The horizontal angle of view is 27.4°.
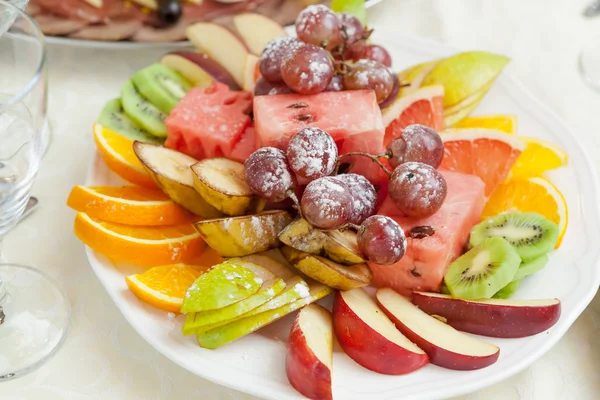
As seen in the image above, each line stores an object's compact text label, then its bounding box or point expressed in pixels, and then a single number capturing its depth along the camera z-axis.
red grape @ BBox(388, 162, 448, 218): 0.61
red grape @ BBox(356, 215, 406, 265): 0.59
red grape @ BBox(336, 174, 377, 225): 0.62
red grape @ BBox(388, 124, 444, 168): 0.63
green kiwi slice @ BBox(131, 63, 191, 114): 0.72
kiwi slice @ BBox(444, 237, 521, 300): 0.60
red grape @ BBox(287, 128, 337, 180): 0.62
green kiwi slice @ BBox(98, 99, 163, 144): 0.71
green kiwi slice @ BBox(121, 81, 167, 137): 0.71
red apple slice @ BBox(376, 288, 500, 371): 0.58
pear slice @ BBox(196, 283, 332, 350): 0.59
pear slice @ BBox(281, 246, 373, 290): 0.60
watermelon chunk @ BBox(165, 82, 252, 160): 0.67
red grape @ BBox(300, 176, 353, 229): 0.60
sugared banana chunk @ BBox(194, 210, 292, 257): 0.61
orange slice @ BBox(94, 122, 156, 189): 0.67
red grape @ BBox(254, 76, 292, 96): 0.67
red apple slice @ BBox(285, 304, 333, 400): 0.57
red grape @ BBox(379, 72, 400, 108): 0.69
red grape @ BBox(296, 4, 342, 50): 0.69
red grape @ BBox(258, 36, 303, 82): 0.67
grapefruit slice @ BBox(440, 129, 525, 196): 0.67
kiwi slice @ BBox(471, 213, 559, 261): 0.63
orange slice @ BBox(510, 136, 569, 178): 0.68
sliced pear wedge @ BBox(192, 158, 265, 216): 0.63
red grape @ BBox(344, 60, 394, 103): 0.67
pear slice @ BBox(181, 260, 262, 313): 0.58
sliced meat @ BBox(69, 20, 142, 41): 0.77
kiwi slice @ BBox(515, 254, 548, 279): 0.62
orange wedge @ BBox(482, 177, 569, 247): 0.66
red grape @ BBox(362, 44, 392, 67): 0.71
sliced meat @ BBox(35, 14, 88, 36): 0.78
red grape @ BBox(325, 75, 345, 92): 0.67
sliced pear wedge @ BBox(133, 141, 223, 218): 0.64
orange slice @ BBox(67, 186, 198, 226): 0.64
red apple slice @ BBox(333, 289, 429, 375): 0.58
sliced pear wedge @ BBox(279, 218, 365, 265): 0.61
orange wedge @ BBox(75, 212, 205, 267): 0.62
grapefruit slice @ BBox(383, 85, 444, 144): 0.69
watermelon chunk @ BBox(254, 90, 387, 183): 0.64
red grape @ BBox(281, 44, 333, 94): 0.65
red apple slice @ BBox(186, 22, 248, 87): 0.75
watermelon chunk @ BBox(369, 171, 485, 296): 0.61
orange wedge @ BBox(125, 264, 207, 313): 0.60
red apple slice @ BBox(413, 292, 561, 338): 0.60
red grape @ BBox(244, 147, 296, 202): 0.62
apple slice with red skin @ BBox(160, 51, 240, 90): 0.74
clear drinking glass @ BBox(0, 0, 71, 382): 0.56
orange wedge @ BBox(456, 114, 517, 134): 0.71
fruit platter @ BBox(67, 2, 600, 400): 0.59
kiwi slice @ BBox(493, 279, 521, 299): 0.62
